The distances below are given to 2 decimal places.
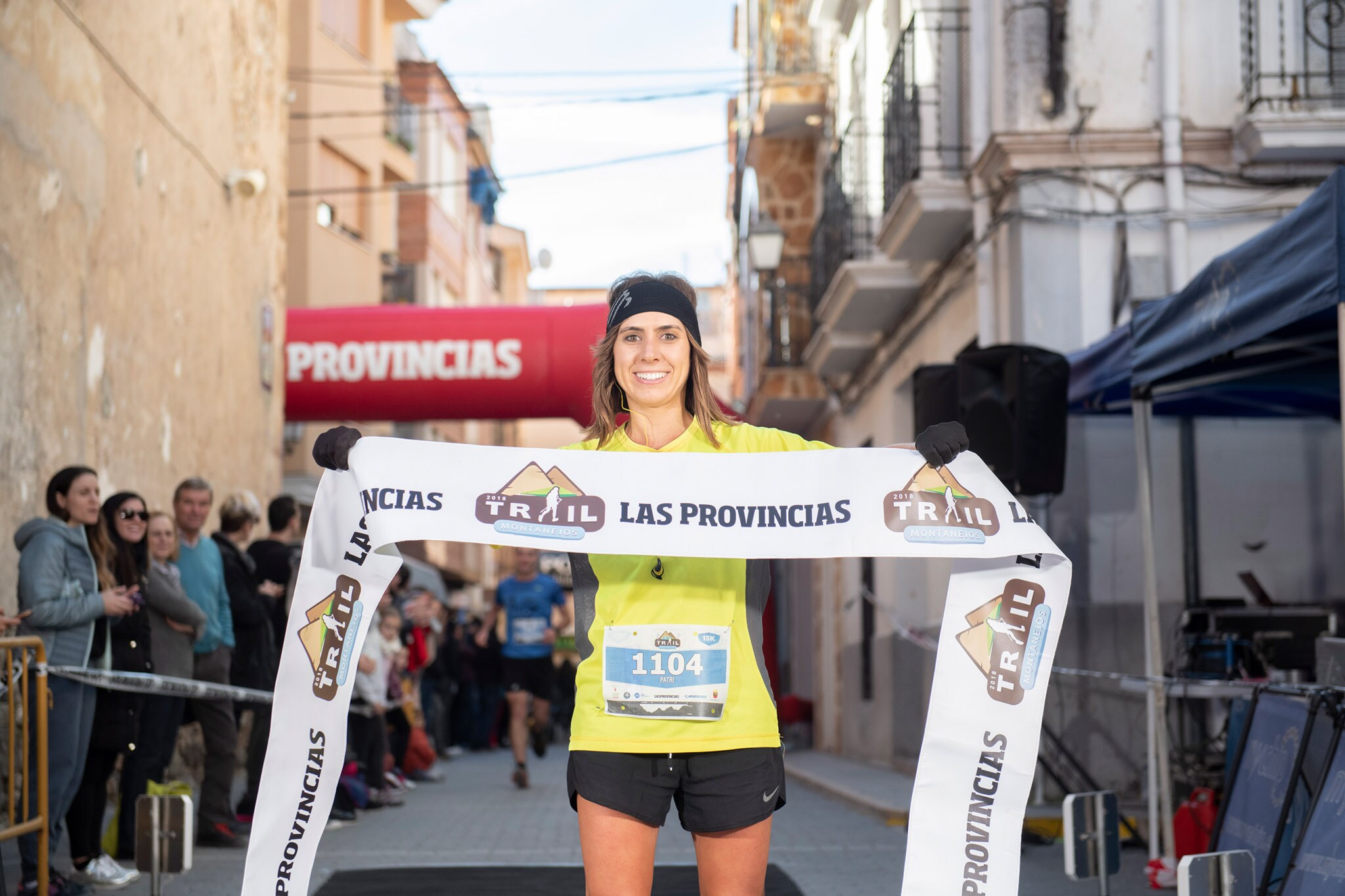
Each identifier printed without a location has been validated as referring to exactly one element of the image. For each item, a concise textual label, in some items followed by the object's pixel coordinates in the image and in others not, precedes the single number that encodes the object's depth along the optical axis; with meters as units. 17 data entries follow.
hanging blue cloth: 46.84
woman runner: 3.51
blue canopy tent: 5.63
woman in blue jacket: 6.87
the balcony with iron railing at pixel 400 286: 35.34
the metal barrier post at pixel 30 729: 6.17
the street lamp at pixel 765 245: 17.59
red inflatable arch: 16.45
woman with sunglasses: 7.30
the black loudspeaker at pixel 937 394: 9.30
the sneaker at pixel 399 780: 12.31
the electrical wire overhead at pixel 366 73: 27.48
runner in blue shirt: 12.95
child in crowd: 11.16
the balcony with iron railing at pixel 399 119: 31.98
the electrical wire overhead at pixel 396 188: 20.58
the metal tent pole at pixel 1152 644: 7.61
